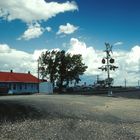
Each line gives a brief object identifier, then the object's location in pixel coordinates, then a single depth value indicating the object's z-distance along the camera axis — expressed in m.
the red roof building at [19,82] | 45.90
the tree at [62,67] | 51.91
